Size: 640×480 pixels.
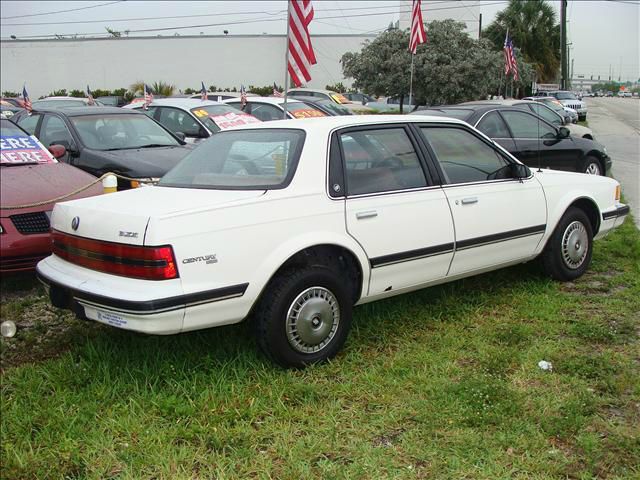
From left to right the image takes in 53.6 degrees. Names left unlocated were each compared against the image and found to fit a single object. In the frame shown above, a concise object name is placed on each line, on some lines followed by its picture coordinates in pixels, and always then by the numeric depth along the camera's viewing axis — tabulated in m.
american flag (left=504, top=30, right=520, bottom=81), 22.20
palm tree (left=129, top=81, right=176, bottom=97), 37.00
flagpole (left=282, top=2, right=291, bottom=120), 7.11
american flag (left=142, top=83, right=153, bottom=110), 13.16
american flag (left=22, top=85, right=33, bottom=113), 12.39
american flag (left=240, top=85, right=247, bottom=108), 12.96
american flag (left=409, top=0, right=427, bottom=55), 14.30
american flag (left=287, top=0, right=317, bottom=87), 7.48
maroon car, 4.64
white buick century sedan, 3.27
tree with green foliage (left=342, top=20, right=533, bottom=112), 23.30
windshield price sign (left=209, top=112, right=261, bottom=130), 10.66
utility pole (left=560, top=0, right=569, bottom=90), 33.25
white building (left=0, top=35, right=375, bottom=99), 50.97
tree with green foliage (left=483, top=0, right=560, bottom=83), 45.31
